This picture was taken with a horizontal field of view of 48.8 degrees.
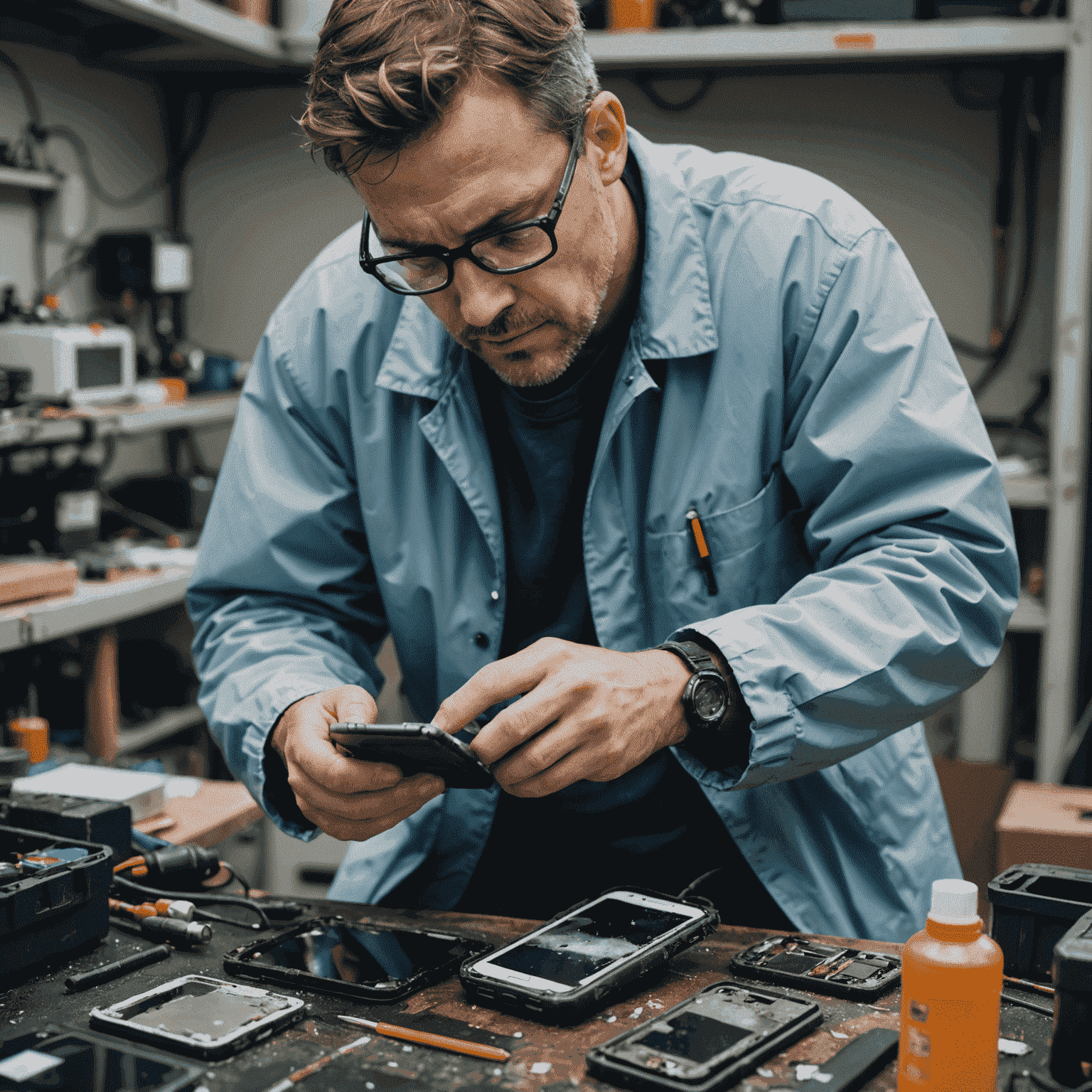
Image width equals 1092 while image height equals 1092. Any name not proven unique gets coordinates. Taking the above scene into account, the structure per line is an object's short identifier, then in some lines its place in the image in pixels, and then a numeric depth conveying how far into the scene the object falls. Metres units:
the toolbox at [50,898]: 0.94
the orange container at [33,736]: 1.82
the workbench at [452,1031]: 0.78
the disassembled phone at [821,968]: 0.89
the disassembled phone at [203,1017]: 0.82
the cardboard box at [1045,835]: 2.23
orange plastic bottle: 0.70
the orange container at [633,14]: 2.88
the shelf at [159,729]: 2.77
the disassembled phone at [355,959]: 0.92
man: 1.03
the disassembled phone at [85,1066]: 0.76
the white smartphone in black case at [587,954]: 0.86
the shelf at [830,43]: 2.67
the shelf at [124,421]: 2.34
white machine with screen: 2.58
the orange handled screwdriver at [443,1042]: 0.81
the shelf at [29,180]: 2.70
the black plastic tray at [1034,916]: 0.93
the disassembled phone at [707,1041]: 0.76
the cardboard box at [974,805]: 2.79
